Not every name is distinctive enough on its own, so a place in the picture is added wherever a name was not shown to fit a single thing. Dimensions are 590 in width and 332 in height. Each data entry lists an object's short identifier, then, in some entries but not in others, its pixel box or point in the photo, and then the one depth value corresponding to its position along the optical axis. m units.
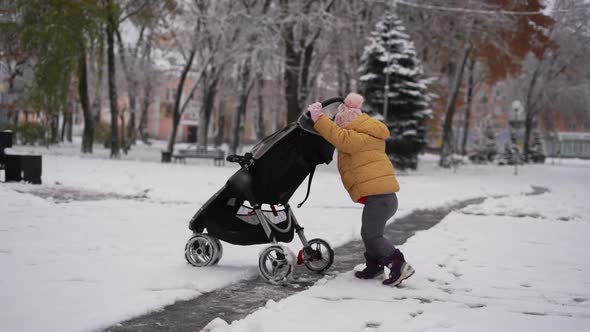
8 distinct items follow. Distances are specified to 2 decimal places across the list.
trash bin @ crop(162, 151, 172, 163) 26.55
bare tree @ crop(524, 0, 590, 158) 26.36
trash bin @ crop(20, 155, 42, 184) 13.11
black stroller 5.57
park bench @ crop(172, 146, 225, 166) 25.28
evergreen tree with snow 25.78
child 5.41
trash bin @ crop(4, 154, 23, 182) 12.85
